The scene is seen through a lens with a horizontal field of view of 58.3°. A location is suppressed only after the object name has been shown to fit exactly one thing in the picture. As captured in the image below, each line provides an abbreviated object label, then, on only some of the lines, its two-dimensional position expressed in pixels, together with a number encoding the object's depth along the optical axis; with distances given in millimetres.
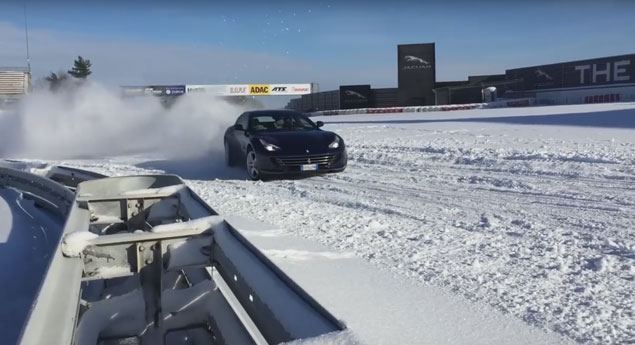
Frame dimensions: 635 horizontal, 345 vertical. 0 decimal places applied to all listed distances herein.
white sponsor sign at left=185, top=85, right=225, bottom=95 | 58812
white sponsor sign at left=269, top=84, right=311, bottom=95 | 66312
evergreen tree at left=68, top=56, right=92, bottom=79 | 82562
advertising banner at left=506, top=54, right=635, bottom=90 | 38062
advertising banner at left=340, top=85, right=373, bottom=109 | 48438
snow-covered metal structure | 2369
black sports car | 10133
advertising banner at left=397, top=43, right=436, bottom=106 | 43469
